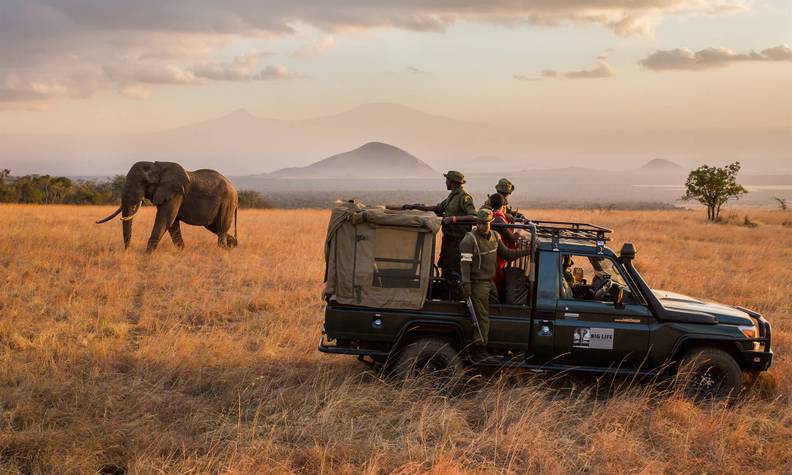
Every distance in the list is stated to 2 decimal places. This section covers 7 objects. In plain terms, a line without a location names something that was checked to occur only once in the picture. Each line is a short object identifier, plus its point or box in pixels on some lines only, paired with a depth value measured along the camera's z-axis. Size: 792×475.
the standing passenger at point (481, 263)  7.74
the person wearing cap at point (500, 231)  8.46
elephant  18.83
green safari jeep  7.81
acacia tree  38.31
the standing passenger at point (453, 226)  9.09
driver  8.34
